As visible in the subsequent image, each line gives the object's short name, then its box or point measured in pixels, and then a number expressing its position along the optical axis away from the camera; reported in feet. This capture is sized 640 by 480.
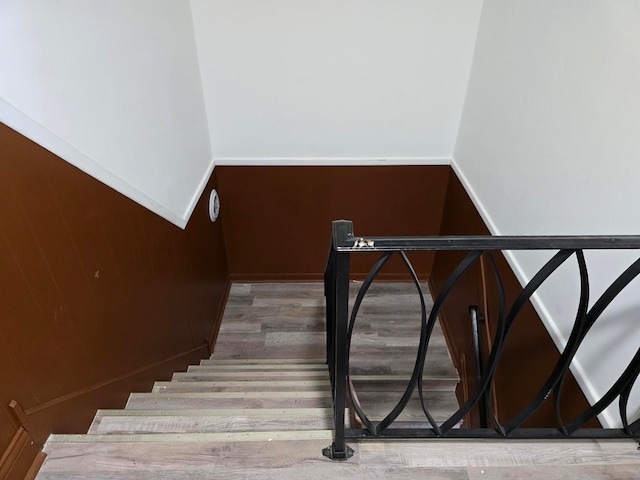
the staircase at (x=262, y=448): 4.06
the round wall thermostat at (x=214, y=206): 10.09
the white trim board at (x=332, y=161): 10.36
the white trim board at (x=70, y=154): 3.65
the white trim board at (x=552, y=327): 4.85
